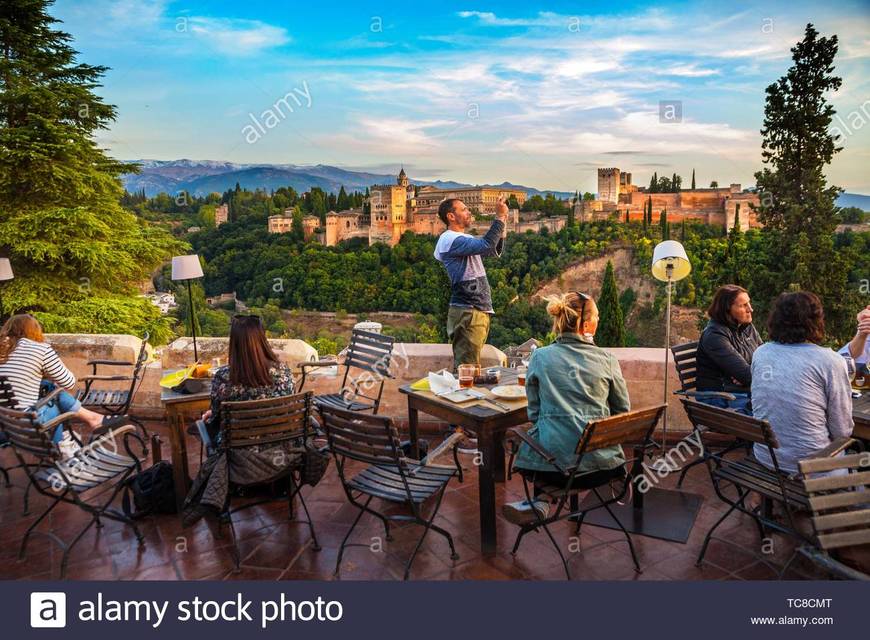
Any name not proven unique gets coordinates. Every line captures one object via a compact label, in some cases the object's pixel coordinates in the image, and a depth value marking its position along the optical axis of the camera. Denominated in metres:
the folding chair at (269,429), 2.73
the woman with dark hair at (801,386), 2.47
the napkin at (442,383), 3.18
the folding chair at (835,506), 1.95
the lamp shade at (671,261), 4.22
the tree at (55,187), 12.29
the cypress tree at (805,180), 19.61
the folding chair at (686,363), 3.90
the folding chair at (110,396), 4.15
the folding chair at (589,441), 2.42
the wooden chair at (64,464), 2.70
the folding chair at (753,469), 2.37
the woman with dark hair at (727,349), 3.37
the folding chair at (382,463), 2.51
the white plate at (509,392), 3.06
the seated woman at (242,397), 2.81
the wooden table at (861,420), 2.72
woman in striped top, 3.44
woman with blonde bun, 2.62
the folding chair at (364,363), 4.09
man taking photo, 3.89
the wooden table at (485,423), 2.81
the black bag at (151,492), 3.22
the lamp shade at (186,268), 4.81
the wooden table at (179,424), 3.20
